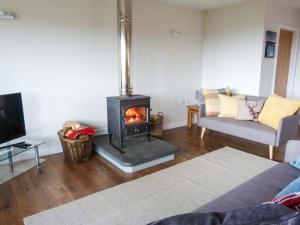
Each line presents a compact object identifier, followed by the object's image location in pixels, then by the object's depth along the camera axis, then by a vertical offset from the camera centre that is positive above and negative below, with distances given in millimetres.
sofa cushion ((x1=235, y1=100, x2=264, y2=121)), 3633 -610
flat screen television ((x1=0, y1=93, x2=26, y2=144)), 2494 -529
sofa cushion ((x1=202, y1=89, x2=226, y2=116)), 4082 -561
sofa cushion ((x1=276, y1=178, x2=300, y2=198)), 1205 -628
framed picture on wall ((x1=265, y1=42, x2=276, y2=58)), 4156 +399
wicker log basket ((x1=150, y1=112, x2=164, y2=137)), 4113 -973
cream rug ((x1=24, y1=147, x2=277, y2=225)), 1948 -1236
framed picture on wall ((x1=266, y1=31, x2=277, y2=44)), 4095 +638
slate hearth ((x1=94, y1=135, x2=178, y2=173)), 2828 -1078
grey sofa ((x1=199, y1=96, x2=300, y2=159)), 3078 -847
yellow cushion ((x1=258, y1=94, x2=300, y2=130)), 3158 -543
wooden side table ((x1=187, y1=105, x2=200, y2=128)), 4633 -847
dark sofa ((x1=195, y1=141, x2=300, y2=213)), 1391 -809
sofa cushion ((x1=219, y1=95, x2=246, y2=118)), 3859 -576
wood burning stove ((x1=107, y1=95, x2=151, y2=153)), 3051 -637
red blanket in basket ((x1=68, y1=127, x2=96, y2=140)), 2985 -822
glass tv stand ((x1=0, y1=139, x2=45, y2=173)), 2480 -902
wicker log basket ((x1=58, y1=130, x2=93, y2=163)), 2959 -1015
